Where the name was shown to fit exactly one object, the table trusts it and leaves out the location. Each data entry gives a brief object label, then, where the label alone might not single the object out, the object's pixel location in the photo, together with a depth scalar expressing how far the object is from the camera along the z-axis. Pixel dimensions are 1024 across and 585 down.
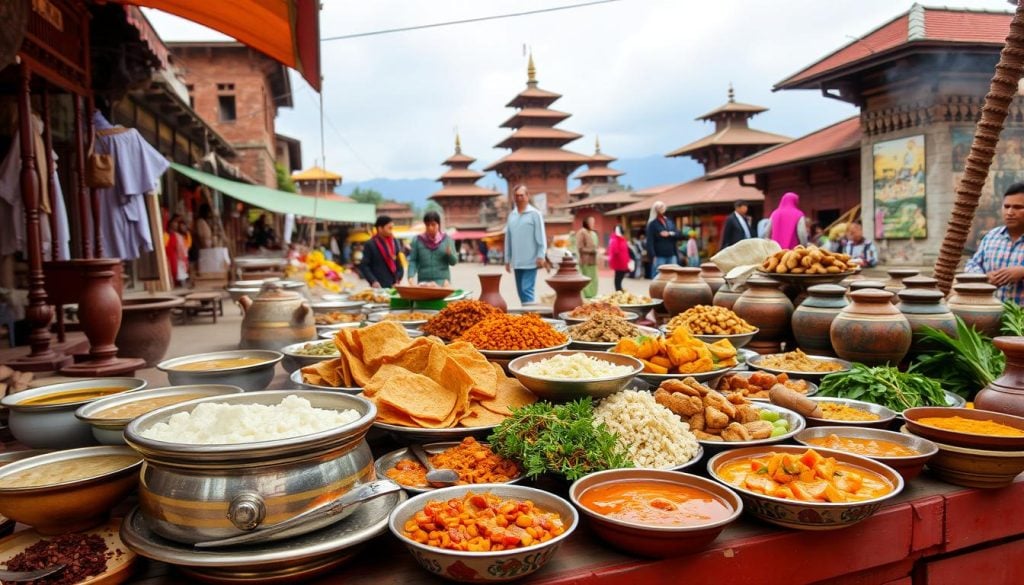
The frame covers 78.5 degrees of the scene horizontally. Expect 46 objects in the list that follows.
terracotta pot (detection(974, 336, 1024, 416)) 2.21
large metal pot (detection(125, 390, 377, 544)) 1.36
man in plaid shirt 4.34
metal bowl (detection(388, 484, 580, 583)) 1.38
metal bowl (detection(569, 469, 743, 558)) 1.51
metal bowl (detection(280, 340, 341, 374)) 2.92
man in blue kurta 7.34
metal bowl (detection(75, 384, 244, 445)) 1.90
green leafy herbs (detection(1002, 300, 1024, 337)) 3.10
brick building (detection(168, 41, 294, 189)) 23.58
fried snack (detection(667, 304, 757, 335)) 3.30
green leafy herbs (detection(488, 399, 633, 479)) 1.85
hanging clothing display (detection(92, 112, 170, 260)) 6.27
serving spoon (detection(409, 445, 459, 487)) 1.79
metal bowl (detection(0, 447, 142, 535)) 1.51
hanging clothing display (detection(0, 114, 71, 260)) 5.20
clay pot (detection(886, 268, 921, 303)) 4.06
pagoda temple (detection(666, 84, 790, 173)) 24.69
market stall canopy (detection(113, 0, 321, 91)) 4.06
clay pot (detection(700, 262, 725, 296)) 4.62
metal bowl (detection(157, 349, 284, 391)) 2.61
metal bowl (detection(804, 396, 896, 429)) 2.23
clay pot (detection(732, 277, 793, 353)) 3.65
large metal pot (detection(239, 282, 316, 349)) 3.46
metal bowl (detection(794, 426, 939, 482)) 1.90
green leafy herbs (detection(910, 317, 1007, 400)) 2.83
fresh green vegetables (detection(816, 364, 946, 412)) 2.54
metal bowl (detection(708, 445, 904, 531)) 1.62
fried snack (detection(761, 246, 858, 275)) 3.70
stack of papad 2.16
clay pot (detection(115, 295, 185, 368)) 4.01
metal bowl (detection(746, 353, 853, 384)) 2.89
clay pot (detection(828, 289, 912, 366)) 2.92
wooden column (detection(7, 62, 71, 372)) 3.84
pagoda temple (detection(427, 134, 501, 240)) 45.75
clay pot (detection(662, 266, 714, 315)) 4.33
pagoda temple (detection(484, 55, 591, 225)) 36.25
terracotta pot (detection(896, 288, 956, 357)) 3.05
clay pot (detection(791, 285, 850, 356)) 3.32
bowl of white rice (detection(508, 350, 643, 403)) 2.19
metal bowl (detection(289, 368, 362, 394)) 2.37
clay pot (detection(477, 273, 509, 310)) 4.18
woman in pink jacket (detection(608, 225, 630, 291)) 11.80
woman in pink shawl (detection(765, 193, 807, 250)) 8.05
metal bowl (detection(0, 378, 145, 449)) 2.04
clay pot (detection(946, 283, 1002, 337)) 3.19
